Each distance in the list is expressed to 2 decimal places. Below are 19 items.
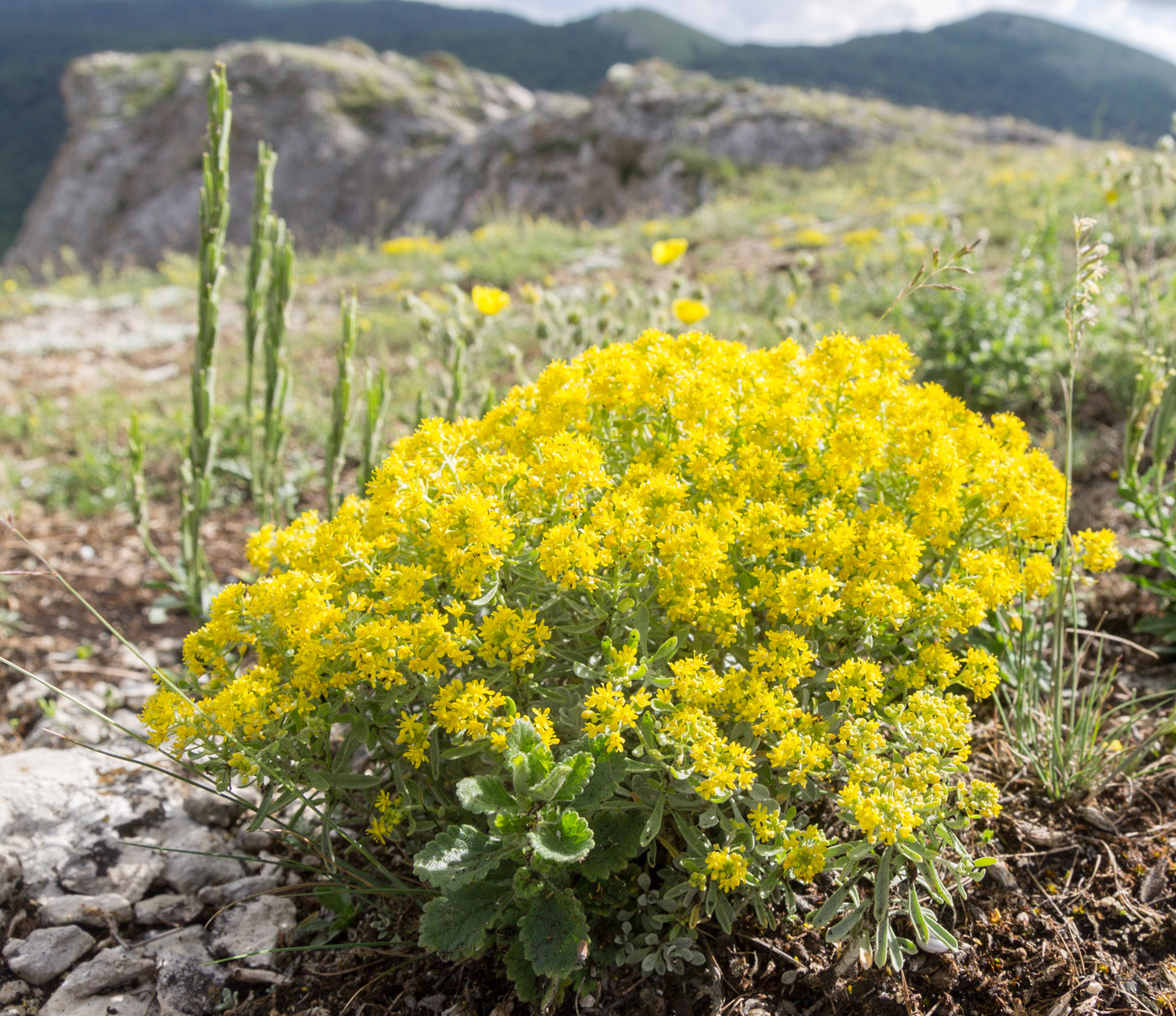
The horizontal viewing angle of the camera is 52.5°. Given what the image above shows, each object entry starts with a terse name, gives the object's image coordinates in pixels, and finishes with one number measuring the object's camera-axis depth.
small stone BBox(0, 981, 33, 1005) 0.43
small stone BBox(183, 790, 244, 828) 0.51
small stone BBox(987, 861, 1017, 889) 0.43
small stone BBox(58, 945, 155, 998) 0.43
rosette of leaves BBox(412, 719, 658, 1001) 0.37
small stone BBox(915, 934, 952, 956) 0.41
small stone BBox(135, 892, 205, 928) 0.46
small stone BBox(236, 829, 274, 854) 0.49
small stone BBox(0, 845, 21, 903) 0.47
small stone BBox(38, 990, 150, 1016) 0.42
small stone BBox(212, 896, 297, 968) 0.44
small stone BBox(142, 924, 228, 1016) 0.42
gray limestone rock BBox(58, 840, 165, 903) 0.48
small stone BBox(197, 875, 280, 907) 0.47
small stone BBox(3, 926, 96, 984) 0.44
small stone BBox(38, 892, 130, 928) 0.46
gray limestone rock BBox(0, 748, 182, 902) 0.48
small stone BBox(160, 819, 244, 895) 0.48
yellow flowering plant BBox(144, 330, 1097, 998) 0.38
